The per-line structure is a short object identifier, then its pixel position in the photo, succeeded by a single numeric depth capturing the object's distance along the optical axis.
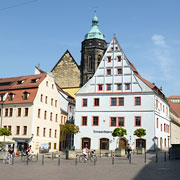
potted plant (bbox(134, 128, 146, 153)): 38.22
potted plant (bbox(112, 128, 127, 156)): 35.78
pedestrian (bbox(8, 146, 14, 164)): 24.51
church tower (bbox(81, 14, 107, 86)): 69.56
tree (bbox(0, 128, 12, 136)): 38.22
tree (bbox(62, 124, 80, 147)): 42.16
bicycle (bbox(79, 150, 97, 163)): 25.84
